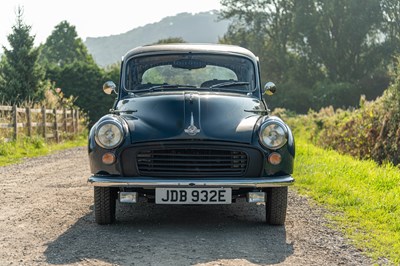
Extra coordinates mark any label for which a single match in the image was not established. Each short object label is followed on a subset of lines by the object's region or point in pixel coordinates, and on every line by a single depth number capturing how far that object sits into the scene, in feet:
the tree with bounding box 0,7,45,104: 82.58
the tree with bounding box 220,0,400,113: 149.59
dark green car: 17.69
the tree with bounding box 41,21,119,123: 119.15
